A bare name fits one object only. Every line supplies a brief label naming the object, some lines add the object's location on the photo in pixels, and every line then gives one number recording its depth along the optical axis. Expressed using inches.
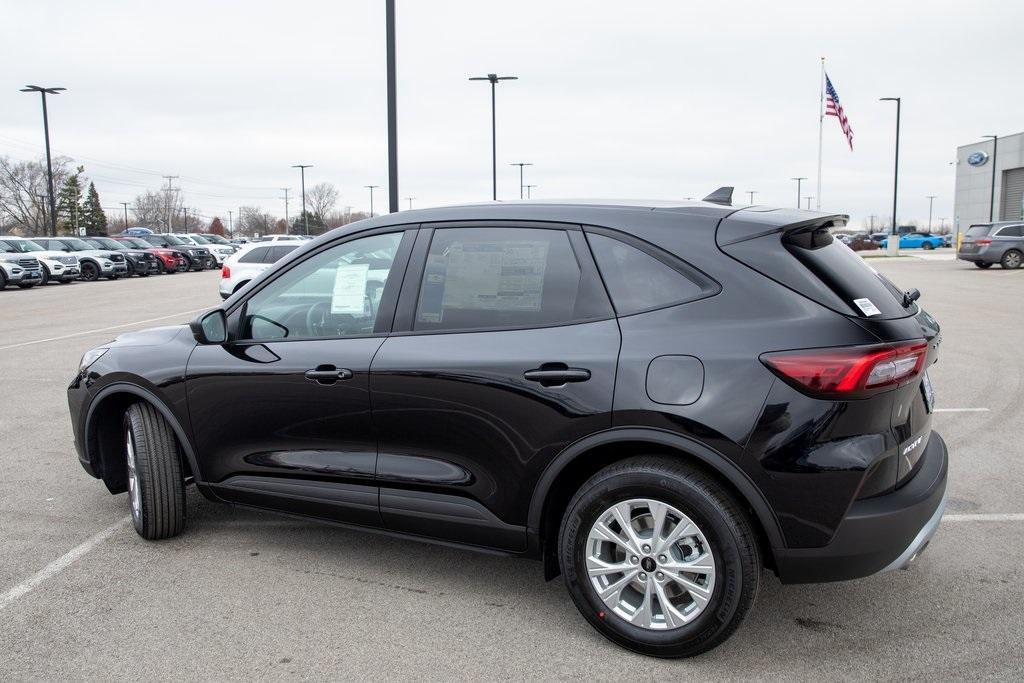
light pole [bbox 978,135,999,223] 2249.0
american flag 1296.8
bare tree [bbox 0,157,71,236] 3442.4
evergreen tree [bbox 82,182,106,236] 4264.3
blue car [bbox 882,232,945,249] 2613.2
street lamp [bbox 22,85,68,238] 1672.0
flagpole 1407.5
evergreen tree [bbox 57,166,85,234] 3969.0
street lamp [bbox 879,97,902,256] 1764.3
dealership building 2381.9
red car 1535.4
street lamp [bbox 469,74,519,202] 1243.2
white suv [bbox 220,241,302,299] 706.8
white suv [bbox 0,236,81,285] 1156.5
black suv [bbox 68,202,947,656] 119.2
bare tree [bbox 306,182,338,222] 4446.4
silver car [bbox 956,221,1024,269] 1186.6
